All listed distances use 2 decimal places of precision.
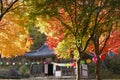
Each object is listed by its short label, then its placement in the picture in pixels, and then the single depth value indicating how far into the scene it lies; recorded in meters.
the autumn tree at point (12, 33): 20.27
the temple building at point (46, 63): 44.12
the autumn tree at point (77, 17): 18.95
